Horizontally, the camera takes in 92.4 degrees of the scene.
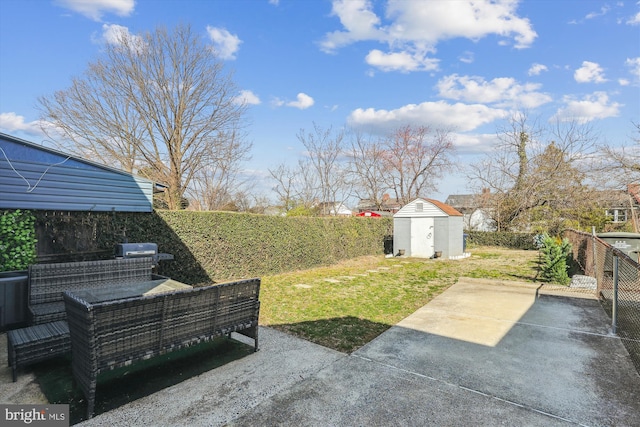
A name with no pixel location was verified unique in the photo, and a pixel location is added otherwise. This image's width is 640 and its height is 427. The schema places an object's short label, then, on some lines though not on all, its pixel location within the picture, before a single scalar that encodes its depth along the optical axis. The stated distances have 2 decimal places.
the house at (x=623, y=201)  15.24
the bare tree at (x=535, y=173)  19.70
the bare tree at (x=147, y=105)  12.98
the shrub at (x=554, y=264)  7.78
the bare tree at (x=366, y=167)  24.19
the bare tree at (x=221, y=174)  15.62
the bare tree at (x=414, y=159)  24.31
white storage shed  13.64
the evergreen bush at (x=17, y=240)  4.90
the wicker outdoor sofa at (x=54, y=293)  2.83
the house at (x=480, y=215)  22.53
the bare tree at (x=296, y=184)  22.39
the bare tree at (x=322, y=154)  22.41
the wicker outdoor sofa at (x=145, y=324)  2.33
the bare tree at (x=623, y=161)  14.61
